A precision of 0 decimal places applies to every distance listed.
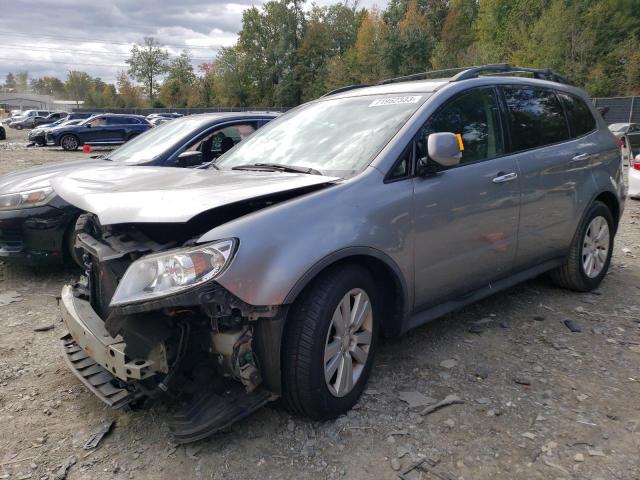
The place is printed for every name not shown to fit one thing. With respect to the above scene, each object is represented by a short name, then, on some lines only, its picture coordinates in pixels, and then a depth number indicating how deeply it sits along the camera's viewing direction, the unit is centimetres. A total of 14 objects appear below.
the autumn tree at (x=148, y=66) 8569
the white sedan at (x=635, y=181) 963
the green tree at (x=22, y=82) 16775
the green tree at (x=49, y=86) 15412
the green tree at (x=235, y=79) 6756
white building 12056
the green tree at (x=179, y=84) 7988
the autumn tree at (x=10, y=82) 16216
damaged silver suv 238
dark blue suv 2380
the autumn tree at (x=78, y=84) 11856
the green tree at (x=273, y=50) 6394
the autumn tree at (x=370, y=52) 5259
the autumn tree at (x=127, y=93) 8892
